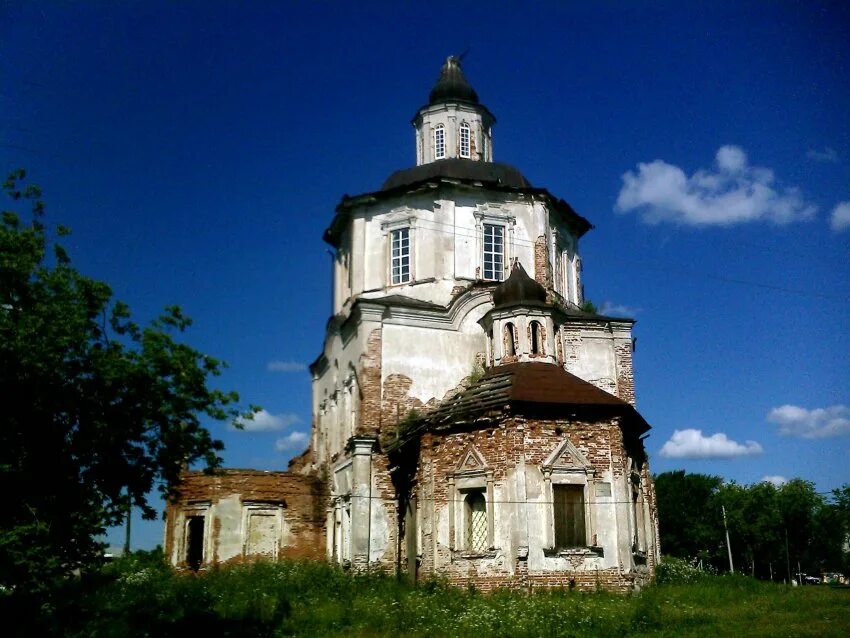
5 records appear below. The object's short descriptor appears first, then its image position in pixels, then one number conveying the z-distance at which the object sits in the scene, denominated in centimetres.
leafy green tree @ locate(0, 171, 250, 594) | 1135
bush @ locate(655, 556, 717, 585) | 2059
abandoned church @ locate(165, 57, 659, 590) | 1867
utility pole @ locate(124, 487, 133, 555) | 2970
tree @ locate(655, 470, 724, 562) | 5222
